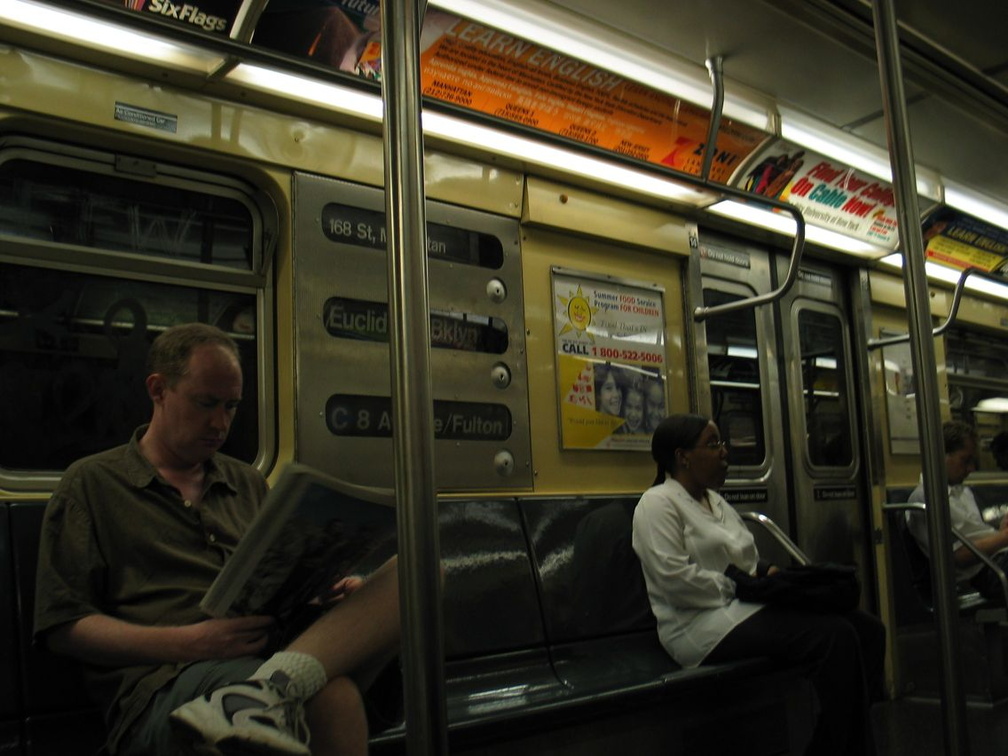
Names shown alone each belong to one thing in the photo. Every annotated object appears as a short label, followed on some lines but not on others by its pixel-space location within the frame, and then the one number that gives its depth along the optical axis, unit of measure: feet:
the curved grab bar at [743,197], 11.56
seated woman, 9.66
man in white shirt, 15.66
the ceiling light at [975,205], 18.76
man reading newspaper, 5.58
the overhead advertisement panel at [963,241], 19.16
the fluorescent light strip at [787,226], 14.56
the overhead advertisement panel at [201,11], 8.30
